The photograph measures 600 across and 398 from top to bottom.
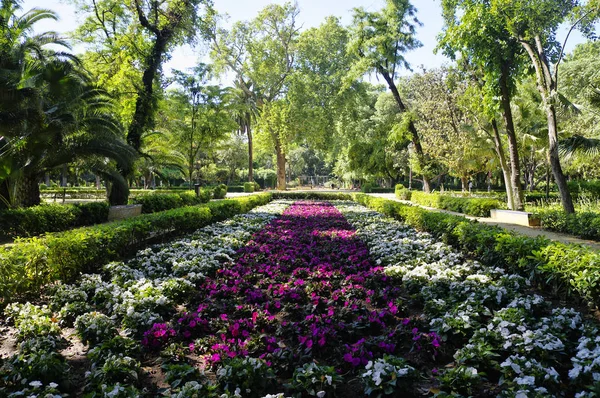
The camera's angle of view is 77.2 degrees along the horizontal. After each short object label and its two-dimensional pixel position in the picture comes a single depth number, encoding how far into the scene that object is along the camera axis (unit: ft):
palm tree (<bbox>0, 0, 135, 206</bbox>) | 31.12
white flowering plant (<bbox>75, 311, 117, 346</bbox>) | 10.86
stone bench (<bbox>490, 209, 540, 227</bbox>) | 37.04
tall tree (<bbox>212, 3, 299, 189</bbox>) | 103.21
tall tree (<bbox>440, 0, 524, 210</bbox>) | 38.09
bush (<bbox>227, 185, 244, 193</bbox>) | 129.90
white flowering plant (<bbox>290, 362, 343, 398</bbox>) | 7.97
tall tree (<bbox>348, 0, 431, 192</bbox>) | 64.54
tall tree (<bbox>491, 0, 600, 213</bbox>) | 34.71
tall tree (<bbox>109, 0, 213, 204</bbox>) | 48.80
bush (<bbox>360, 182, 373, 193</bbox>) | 117.33
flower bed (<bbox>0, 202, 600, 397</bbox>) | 8.19
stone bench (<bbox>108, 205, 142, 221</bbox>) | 41.57
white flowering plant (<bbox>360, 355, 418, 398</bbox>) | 7.86
